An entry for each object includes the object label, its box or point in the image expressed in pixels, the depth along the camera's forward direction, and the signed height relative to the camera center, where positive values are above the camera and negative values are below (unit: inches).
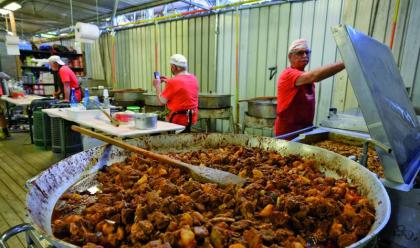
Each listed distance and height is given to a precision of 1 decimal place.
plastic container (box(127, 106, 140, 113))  130.7 -14.0
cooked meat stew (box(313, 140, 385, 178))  52.1 -15.8
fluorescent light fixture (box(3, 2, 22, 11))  192.7 +58.0
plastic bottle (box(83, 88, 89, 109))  131.0 -10.2
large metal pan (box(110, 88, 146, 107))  204.1 -12.9
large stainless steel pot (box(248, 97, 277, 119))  140.8 -12.8
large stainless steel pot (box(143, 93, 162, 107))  183.3 -12.3
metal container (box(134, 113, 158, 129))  101.8 -15.5
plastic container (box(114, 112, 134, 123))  111.5 -15.5
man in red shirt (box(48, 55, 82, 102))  197.3 +3.6
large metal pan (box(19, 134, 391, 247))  29.5 -14.7
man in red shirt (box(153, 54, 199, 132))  120.2 -5.4
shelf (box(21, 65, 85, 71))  271.7 +14.2
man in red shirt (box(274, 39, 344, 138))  84.4 -3.0
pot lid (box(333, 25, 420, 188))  36.5 -2.5
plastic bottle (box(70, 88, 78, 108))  136.4 -11.7
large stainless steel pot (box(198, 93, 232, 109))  167.3 -10.8
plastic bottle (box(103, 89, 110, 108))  133.5 -10.1
